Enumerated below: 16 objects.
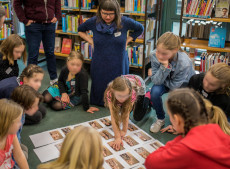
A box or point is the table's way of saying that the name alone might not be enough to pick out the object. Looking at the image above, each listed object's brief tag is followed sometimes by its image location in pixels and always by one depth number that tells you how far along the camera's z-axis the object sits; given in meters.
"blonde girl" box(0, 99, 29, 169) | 1.40
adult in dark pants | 3.12
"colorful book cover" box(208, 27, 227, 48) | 3.09
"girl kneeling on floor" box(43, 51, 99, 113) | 2.74
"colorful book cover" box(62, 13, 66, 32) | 4.05
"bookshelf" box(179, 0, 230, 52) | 3.00
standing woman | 2.62
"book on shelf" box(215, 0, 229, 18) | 2.95
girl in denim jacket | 2.25
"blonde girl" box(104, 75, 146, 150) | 2.06
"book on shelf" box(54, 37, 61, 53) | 4.27
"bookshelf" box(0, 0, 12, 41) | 4.26
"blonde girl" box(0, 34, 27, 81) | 2.44
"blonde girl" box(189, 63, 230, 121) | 2.00
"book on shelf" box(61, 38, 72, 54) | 4.21
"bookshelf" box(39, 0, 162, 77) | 3.51
